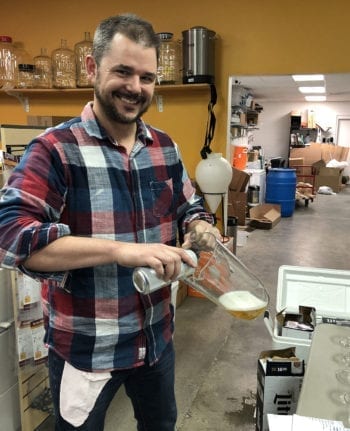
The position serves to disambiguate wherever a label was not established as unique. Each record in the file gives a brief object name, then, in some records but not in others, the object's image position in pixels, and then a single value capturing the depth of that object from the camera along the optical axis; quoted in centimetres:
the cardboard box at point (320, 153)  1135
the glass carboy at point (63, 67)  364
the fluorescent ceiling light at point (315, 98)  1123
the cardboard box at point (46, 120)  323
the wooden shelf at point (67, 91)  330
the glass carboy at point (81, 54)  347
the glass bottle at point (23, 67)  360
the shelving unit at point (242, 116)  613
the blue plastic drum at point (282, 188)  704
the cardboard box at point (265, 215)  623
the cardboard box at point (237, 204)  580
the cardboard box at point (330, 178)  1041
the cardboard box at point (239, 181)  566
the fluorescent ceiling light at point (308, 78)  706
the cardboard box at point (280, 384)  158
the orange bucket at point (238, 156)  660
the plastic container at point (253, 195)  689
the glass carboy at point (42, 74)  371
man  88
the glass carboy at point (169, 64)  329
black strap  325
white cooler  195
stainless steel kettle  305
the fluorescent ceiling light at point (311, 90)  919
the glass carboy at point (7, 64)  379
